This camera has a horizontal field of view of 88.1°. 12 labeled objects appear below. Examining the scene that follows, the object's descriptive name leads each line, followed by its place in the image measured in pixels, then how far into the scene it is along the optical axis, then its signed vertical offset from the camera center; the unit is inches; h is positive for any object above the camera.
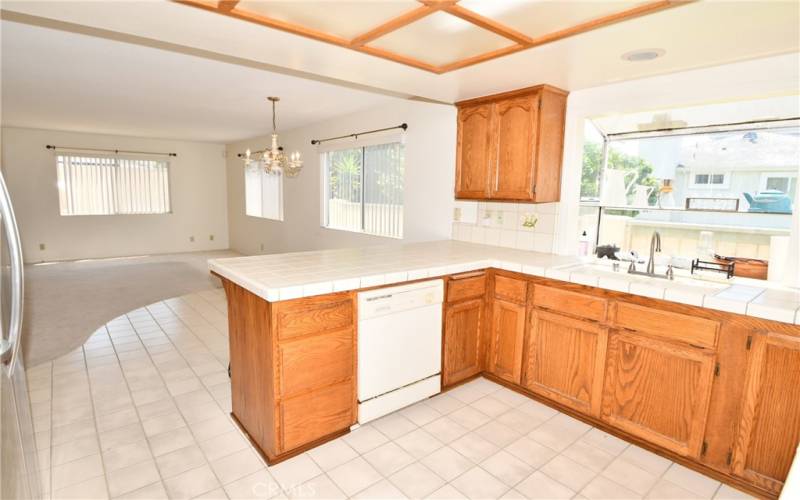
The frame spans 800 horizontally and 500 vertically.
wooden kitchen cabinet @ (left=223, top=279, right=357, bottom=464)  77.8 -34.5
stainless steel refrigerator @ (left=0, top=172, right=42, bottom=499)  42.4 -18.6
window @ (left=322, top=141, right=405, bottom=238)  179.6 +3.3
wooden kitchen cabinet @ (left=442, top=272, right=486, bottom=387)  106.0 -34.1
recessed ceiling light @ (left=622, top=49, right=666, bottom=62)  84.0 +30.5
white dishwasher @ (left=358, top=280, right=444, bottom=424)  89.8 -34.3
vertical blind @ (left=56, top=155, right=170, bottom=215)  286.7 +3.6
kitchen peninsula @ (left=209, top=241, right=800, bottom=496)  73.5 -30.8
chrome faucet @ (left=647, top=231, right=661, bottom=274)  99.3 -10.8
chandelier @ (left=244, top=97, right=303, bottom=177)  165.8 +13.6
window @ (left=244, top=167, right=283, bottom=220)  275.3 +0.2
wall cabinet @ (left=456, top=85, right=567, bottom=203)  113.8 +16.1
